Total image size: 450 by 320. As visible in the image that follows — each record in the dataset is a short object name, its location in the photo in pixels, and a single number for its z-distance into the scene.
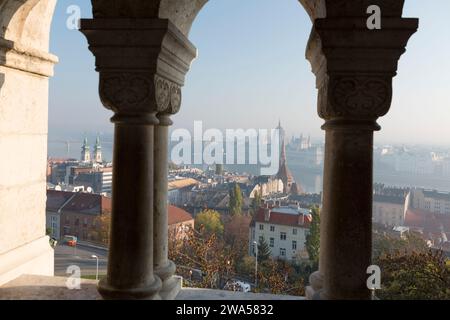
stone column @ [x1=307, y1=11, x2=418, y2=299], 3.22
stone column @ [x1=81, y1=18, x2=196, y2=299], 3.58
